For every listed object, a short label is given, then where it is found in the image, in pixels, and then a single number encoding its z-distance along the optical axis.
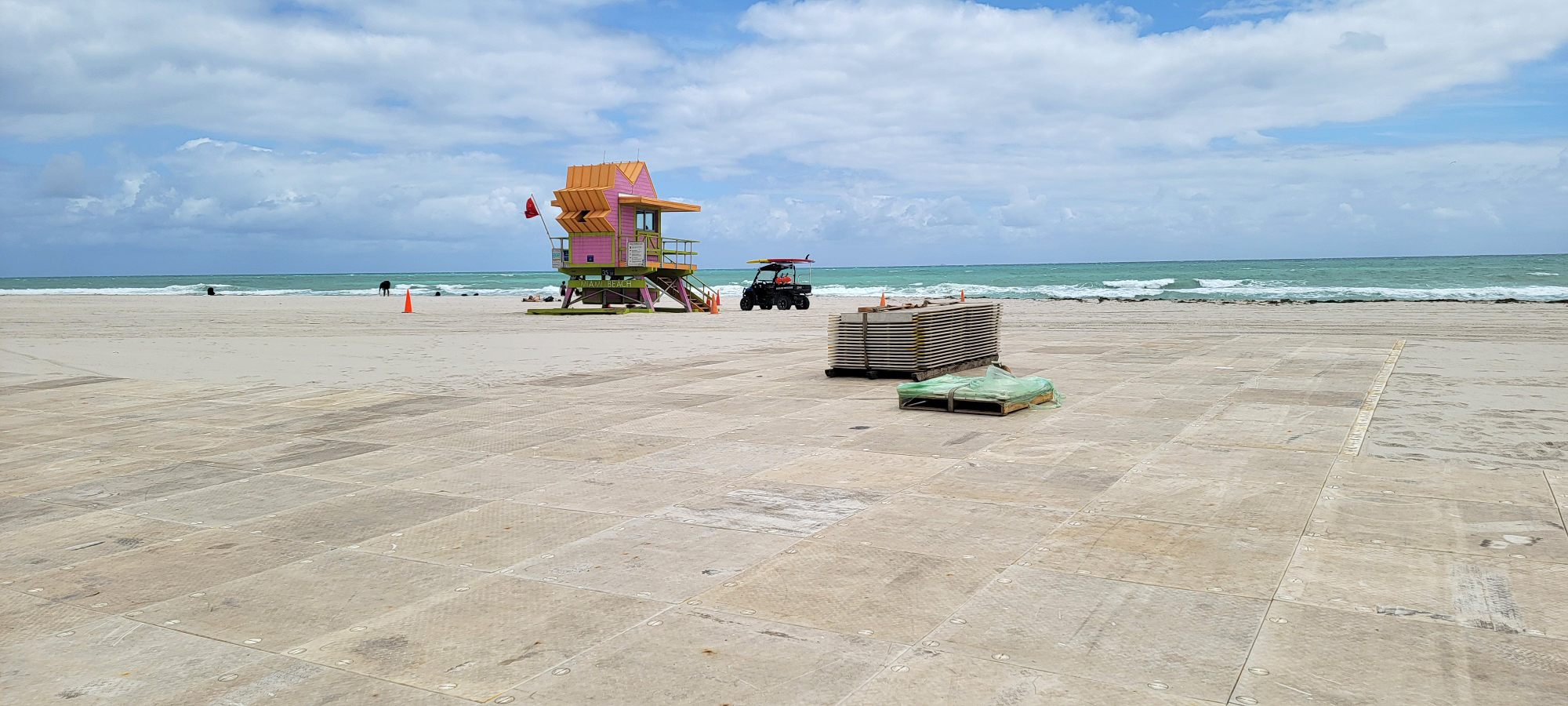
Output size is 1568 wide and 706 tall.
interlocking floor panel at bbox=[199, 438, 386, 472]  7.90
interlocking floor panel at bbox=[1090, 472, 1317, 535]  5.87
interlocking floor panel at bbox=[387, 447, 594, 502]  6.90
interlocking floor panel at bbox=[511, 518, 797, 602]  4.82
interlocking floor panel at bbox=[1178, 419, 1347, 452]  8.25
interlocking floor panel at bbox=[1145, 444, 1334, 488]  7.06
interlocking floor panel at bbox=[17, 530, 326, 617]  4.74
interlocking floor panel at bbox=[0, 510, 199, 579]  5.31
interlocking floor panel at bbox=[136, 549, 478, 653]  4.27
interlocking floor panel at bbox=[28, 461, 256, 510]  6.69
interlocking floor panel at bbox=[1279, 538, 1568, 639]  4.23
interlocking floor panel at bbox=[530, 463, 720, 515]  6.44
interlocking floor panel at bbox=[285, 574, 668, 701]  3.79
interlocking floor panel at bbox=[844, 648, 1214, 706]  3.49
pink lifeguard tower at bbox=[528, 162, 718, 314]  35.16
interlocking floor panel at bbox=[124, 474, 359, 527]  6.27
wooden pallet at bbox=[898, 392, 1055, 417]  9.85
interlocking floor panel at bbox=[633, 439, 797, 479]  7.54
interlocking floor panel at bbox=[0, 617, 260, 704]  3.66
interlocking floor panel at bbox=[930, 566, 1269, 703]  3.72
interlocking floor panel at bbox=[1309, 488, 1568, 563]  5.28
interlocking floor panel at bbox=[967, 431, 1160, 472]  7.57
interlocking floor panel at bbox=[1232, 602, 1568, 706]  3.49
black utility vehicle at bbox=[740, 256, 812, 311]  40.88
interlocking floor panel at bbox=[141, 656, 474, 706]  3.57
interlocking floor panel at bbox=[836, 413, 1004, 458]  8.12
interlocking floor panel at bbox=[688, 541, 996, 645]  4.29
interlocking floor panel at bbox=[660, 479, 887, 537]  5.92
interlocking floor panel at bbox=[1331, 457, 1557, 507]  6.44
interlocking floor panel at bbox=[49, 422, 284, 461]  8.44
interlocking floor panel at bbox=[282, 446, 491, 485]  7.40
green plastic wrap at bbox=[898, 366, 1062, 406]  9.88
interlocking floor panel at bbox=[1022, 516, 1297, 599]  4.78
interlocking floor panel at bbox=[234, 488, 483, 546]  5.82
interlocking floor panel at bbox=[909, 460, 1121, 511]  6.44
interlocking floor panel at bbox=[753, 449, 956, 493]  6.99
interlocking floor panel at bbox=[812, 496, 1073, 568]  5.34
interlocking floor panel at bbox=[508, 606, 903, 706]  3.58
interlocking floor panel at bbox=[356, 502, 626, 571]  5.33
